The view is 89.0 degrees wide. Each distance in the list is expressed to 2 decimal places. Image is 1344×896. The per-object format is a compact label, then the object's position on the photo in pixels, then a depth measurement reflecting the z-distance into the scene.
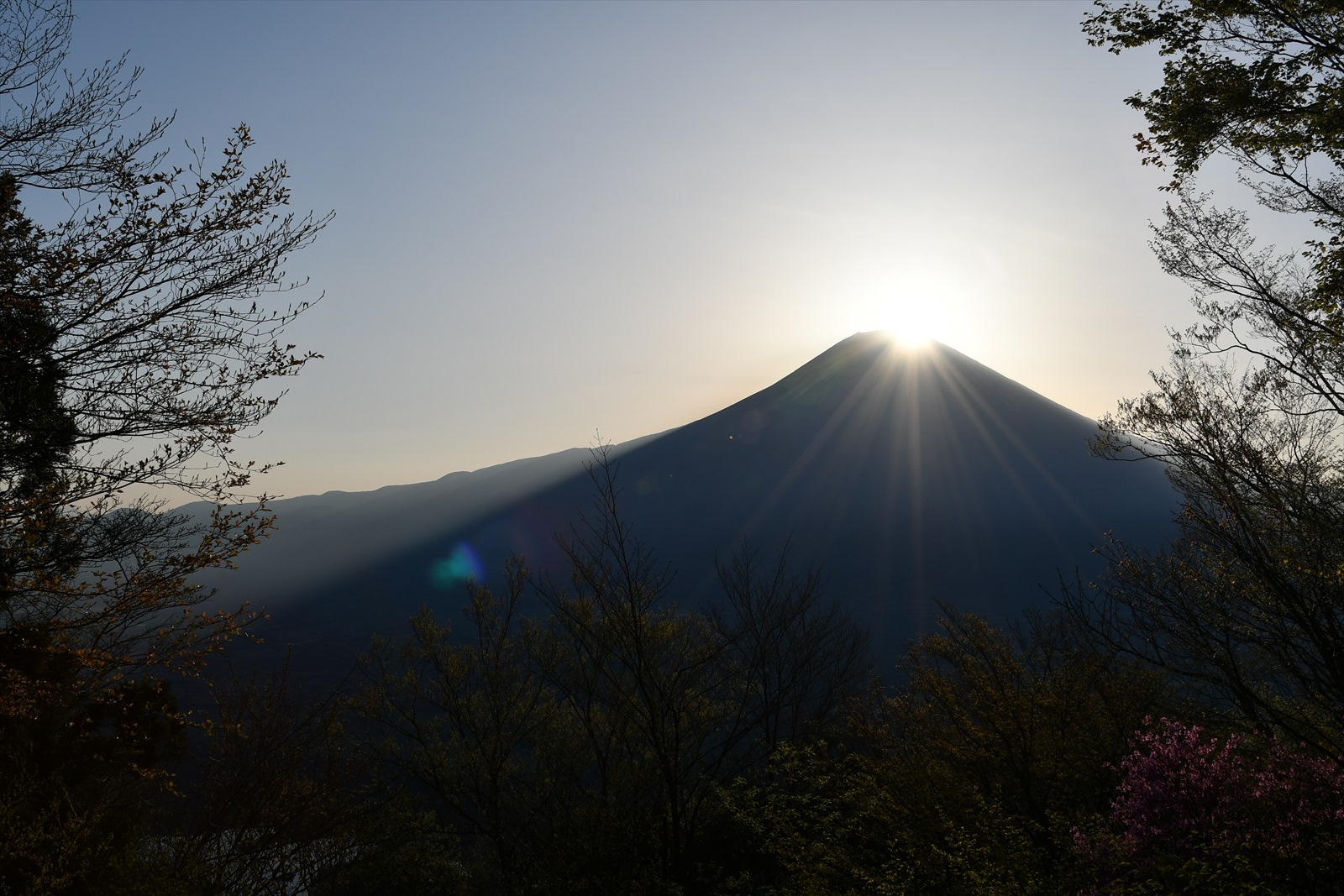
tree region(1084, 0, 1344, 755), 7.79
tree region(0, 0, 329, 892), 7.11
